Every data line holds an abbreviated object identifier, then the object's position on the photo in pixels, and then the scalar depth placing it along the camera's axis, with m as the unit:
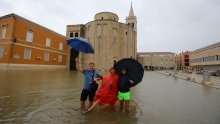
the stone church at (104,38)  38.47
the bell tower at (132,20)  55.88
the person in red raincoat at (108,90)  4.43
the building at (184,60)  74.01
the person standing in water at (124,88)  4.39
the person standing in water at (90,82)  4.36
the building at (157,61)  92.06
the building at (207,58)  40.25
